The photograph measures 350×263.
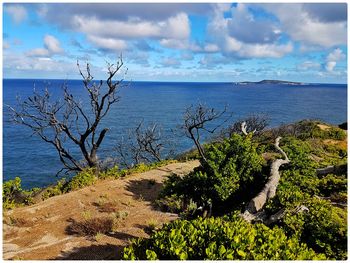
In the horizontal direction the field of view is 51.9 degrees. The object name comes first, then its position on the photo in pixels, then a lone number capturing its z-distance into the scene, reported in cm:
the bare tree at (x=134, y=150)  3734
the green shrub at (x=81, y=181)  1766
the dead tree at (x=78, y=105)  1923
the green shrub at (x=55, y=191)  1745
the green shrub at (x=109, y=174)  1897
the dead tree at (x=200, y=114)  2192
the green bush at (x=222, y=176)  1250
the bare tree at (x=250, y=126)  3860
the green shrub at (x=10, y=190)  1667
